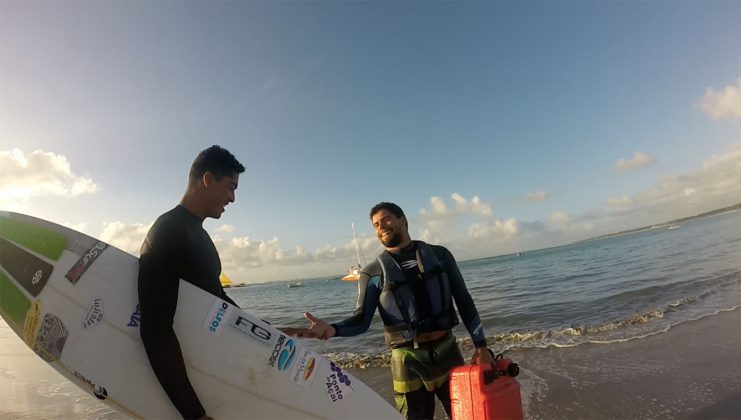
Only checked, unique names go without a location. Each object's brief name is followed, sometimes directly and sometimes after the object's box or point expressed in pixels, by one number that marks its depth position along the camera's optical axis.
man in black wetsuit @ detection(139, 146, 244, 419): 2.03
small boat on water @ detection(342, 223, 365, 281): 62.19
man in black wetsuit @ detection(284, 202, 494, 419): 3.14
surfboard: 2.48
